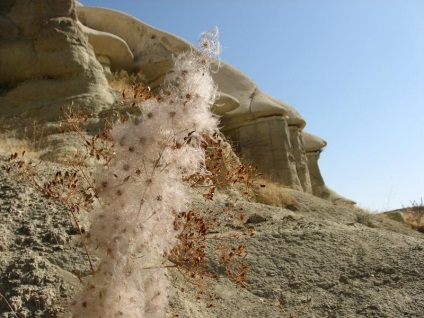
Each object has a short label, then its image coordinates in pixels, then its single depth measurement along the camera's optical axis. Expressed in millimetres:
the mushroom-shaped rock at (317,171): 16531
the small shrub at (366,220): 9484
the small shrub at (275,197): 9711
